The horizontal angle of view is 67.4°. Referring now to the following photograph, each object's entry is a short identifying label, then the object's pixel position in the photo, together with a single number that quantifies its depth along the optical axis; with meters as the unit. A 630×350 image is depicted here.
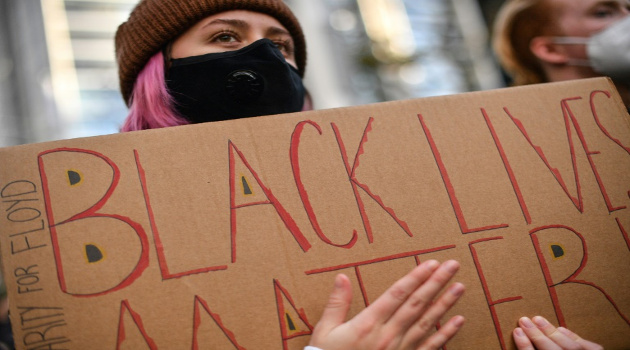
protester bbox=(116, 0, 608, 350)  1.20
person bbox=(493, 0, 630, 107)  1.46
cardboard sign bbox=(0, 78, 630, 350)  0.84
